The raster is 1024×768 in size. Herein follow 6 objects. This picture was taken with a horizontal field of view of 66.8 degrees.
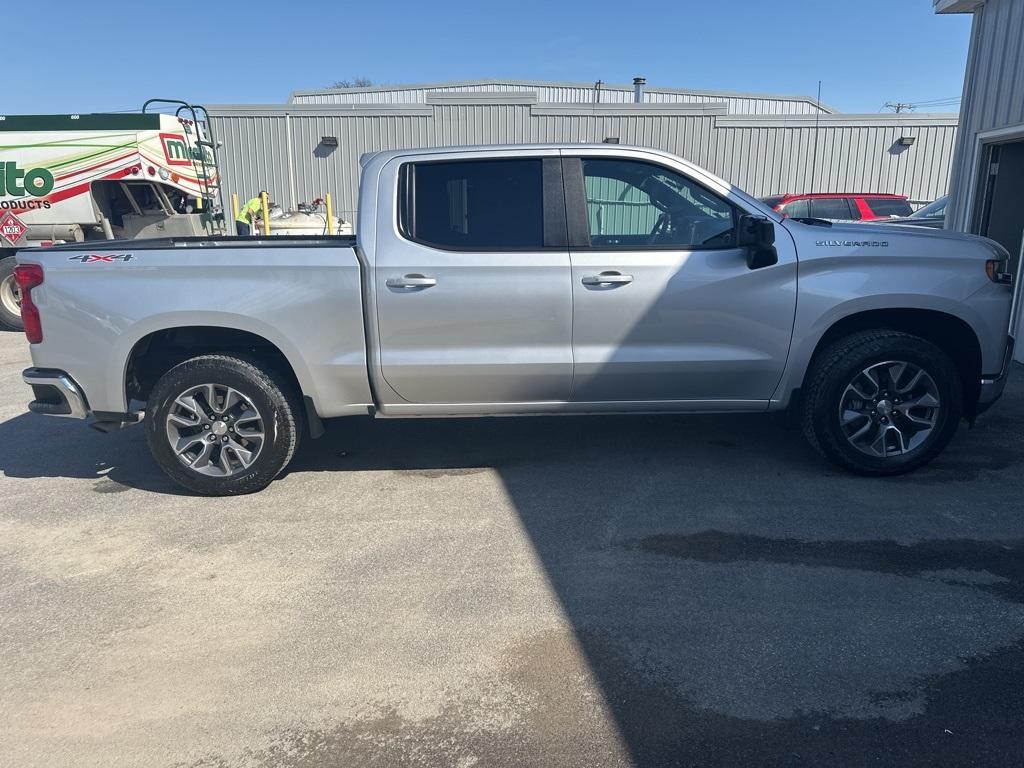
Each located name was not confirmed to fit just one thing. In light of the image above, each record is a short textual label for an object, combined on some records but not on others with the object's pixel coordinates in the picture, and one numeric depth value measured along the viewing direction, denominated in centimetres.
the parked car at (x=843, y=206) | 1442
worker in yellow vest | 1455
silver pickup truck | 448
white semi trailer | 1092
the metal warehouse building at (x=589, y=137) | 1973
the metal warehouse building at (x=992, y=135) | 789
